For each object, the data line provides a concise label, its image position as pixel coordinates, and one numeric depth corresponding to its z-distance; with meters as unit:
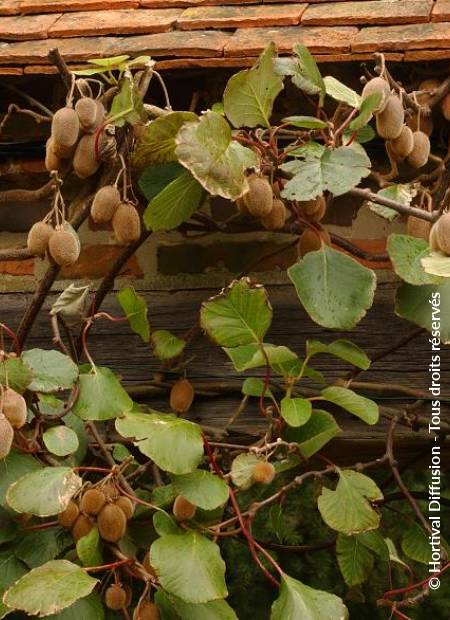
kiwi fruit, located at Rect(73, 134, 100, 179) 3.53
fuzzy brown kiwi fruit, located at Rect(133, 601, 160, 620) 3.37
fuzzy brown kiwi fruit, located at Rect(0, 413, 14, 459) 3.29
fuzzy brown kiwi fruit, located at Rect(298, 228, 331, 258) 3.56
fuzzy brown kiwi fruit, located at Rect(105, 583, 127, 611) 3.42
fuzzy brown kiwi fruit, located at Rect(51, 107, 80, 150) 3.49
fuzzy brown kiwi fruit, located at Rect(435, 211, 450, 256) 3.23
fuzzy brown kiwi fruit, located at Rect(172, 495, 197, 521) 3.40
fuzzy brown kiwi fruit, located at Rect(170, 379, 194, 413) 3.70
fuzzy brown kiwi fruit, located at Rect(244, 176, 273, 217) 3.47
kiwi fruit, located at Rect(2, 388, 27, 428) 3.35
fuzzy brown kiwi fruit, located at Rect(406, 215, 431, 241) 3.57
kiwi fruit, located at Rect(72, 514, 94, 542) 3.43
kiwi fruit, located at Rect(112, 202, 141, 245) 3.53
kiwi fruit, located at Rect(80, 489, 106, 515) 3.41
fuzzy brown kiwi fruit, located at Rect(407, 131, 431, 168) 3.56
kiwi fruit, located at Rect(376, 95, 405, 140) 3.48
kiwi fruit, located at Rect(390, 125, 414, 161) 3.52
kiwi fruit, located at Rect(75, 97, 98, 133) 3.50
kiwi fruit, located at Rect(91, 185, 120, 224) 3.52
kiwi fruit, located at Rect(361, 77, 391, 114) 3.44
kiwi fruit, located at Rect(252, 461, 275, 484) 3.42
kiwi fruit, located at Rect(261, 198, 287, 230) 3.54
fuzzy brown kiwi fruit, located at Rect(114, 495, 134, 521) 3.42
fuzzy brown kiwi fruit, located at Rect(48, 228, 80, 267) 3.49
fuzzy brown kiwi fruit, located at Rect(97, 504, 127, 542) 3.40
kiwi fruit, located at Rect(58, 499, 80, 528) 3.44
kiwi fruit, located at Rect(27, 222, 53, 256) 3.51
